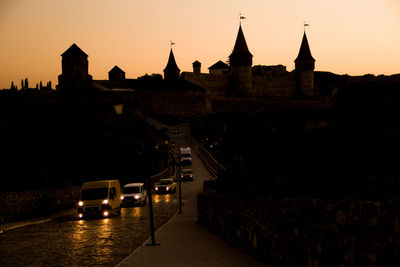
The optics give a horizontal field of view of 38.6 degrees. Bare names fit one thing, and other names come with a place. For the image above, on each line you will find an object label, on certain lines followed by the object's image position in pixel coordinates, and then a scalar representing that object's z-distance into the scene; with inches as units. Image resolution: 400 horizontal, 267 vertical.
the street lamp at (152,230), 643.5
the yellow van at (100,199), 1051.9
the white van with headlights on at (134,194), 1350.9
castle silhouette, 4596.5
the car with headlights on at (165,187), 1731.1
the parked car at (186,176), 2138.3
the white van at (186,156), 2743.6
